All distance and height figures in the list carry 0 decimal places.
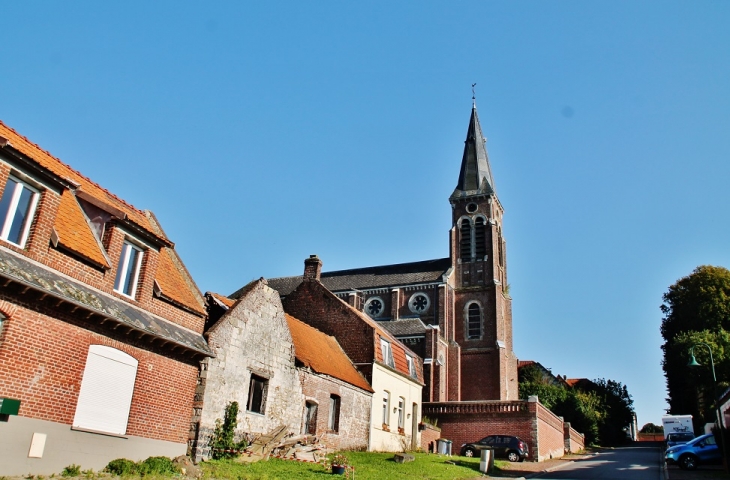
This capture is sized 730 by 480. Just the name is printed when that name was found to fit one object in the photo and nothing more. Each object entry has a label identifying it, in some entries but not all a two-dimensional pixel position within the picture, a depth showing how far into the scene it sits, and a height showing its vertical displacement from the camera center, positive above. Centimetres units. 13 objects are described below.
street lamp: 2177 +185
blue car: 2470 +84
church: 4666 +1367
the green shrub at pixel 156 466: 1260 -48
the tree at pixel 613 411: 5730 +593
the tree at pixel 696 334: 4022 +1091
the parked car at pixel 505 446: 2812 +80
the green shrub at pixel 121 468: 1239 -53
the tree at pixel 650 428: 12546 +939
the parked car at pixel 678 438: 3398 +203
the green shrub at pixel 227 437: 1580 +27
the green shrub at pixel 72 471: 1166 -62
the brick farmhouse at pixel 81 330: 1105 +229
